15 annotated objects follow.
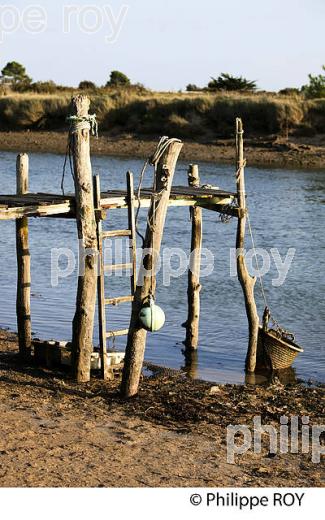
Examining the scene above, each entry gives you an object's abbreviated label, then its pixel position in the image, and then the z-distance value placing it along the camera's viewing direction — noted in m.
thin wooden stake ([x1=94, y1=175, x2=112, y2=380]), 12.64
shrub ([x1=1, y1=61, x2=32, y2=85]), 72.87
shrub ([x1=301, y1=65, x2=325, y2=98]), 50.28
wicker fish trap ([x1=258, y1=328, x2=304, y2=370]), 14.42
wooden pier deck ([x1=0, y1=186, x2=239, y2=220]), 12.17
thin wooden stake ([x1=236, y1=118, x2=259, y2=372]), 14.49
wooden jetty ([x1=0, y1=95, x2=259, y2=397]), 11.70
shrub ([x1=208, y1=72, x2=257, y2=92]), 60.56
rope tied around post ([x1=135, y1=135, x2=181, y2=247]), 11.63
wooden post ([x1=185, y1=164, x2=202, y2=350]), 15.24
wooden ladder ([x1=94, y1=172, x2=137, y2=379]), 12.64
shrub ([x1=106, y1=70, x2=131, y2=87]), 69.12
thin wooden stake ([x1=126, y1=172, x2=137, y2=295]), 12.93
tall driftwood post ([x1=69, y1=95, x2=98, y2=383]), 12.36
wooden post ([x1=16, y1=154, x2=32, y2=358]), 13.22
